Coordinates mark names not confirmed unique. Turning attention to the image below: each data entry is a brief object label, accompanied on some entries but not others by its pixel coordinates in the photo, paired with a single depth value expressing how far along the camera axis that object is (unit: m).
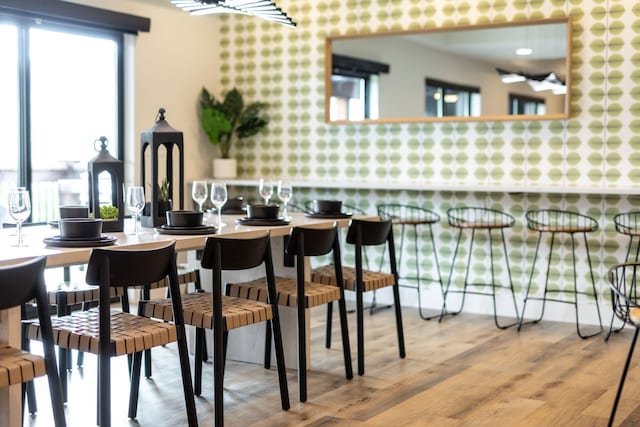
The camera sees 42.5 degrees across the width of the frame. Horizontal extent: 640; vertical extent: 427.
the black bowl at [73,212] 3.70
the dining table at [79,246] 2.73
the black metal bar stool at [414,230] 6.27
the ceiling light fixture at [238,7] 4.13
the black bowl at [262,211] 4.24
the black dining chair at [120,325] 2.92
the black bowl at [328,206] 4.71
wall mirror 5.87
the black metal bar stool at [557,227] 5.63
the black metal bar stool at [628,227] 5.28
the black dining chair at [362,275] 4.32
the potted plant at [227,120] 7.00
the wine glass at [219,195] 4.14
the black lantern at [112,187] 3.77
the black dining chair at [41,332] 2.54
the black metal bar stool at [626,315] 2.94
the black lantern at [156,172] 3.98
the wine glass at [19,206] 3.26
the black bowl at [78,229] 3.24
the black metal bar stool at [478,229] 5.91
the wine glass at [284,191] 4.53
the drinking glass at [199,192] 4.09
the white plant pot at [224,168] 7.09
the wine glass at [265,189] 4.62
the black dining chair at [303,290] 3.83
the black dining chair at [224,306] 3.35
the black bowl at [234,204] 5.01
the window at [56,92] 5.61
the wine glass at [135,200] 3.62
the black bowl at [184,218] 3.75
